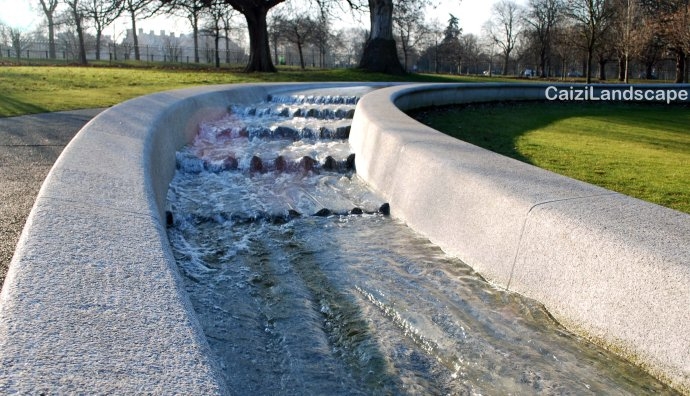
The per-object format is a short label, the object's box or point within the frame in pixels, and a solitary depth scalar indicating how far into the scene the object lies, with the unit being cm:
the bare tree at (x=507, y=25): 7375
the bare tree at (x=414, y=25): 3014
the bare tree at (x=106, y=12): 2330
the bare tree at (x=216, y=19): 2740
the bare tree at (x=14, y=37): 5498
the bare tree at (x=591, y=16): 3556
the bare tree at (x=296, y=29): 4709
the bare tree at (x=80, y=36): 4128
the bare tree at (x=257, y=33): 2692
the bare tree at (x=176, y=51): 5589
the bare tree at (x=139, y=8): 2395
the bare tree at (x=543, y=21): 5679
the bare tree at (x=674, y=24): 3134
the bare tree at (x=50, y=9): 5195
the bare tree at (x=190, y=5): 2536
